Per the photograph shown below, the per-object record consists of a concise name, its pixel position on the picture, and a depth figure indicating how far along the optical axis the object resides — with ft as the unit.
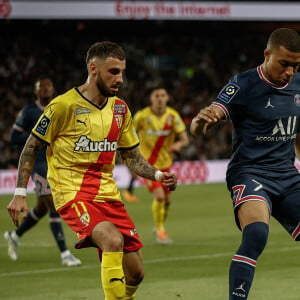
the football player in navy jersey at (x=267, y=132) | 40.37
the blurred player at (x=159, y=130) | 84.43
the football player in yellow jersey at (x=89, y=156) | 40.29
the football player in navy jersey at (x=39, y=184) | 63.67
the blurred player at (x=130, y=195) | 118.73
